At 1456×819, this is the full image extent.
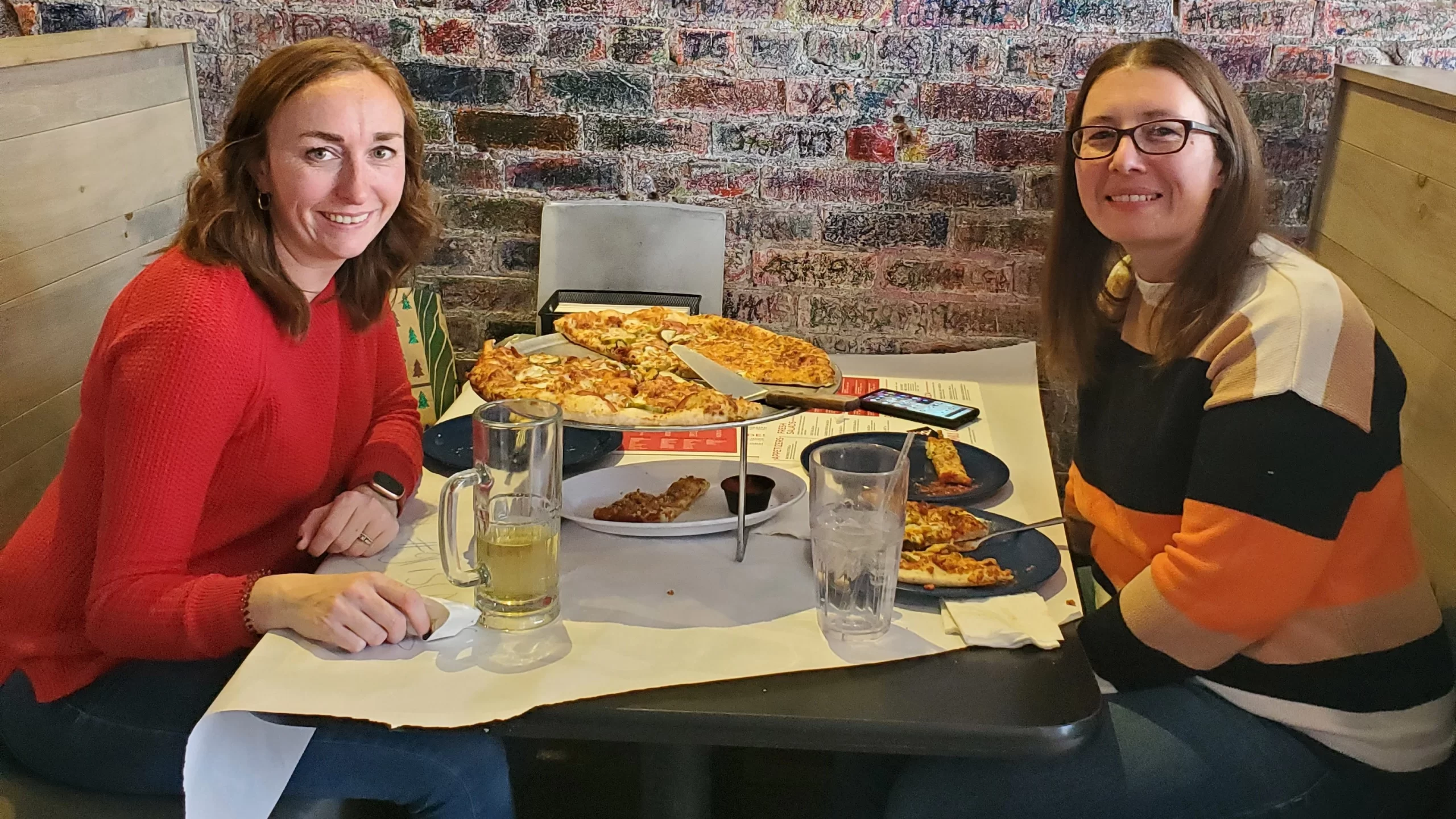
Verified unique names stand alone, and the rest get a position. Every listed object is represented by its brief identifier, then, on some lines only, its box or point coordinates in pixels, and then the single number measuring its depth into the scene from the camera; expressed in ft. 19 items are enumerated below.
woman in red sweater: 3.84
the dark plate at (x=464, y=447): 5.41
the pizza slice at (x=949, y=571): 4.16
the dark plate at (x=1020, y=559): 4.14
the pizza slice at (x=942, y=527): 4.49
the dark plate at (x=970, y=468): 5.05
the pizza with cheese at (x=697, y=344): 4.97
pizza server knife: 4.04
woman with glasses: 3.99
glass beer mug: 3.86
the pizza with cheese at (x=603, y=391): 4.23
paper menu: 5.72
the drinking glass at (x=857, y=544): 3.86
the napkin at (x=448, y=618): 3.86
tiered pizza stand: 4.10
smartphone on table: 5.50
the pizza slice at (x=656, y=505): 4.73
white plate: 4.63
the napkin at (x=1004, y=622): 3.82
